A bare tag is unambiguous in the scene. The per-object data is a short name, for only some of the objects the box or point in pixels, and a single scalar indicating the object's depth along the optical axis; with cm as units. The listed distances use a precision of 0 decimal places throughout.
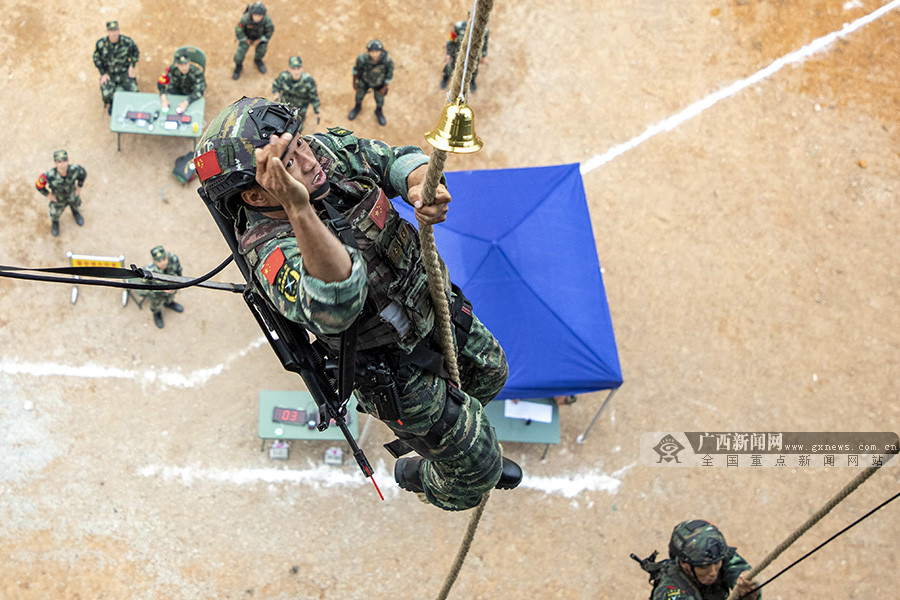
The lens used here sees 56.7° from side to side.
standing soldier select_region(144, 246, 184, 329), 945
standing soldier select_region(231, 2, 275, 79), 1162
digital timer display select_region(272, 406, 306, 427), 925
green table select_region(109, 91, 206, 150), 1098
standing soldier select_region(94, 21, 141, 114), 1132
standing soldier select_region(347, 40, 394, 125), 1134
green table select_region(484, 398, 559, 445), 936
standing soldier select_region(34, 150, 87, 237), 1016
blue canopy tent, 819
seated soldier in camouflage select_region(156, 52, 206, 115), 1111
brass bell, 336
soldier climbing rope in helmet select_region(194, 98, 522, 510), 377
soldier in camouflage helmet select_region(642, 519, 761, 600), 734
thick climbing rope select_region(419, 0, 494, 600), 325
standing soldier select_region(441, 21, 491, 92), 1184
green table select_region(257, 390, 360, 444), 923
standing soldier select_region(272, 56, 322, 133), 1112
